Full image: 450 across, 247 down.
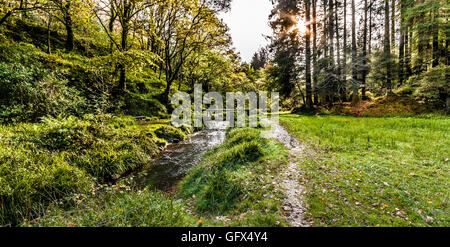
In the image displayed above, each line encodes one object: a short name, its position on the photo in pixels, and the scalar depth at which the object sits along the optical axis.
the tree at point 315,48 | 17.53
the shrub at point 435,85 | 10.64
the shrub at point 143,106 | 12.07
